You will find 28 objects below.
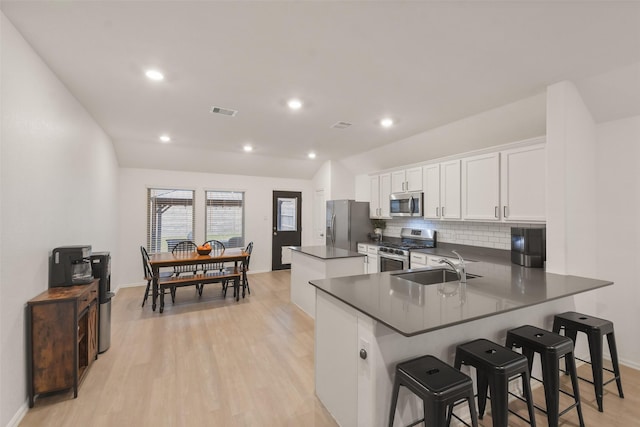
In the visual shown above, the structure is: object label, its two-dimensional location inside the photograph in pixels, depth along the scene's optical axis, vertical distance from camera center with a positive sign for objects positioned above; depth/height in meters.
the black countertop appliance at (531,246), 2.97 -0.32
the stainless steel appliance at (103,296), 2.80 -0.82
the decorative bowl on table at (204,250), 4.50 -0.56
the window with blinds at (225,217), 6.39 -0.05
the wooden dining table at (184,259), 4.08 -0.67
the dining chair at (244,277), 4.76 -1.05
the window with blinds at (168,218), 5.85 -0.07
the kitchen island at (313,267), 3.57 -0.68
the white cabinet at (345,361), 1.66 -0.97
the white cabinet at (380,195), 5.39 +0.41
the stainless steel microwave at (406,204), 4.66 +0.21
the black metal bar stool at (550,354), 1.82 -0.91
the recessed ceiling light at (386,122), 3.63 +1.24
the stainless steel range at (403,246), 4.50 -0.51
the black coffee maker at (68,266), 2.38 -0.44
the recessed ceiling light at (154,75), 2.42 +1.22
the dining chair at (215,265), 4.78 -0.95
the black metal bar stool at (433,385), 1.38 -0.86
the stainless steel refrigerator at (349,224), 5.68 -0.16
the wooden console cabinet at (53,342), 2.09 -0.96
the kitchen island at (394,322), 1.62 -0.71
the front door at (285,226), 7.02 -0.27
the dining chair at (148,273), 4.29 -0.94
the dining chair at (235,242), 6.62 -0.63
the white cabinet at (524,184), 3.11 +0.38
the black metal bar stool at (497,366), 1.57 -0.87
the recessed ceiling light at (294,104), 3.05 +1.23
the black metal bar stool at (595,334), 2.14 -0.91
